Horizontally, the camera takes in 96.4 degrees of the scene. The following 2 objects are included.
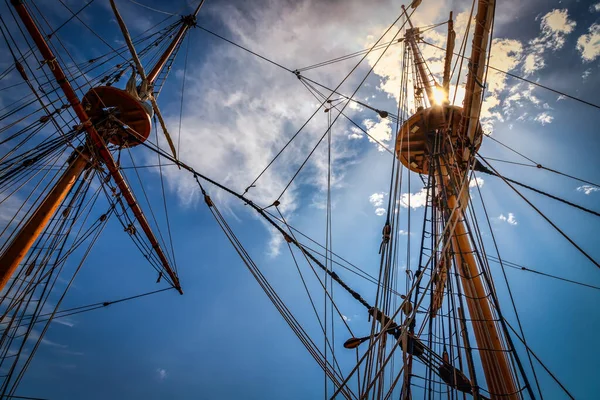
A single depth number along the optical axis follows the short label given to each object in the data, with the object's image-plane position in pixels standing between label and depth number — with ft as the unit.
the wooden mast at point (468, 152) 17.34
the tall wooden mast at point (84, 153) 20.83
